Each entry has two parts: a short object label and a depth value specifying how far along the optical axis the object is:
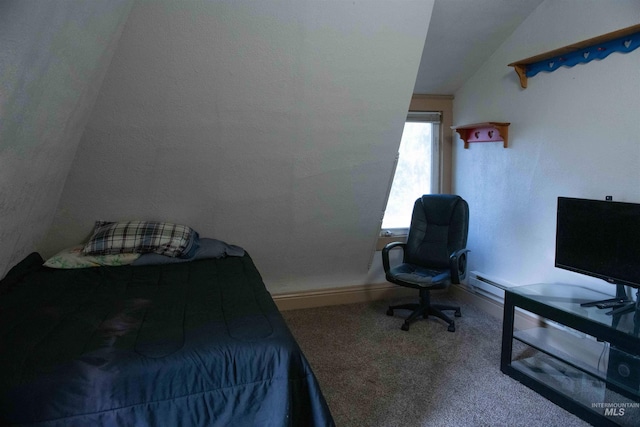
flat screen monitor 2.29
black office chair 3.38
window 4.10
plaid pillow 2.87
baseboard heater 3.56
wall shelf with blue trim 2.43
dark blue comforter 1.46
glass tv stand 2.14
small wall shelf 3.40
